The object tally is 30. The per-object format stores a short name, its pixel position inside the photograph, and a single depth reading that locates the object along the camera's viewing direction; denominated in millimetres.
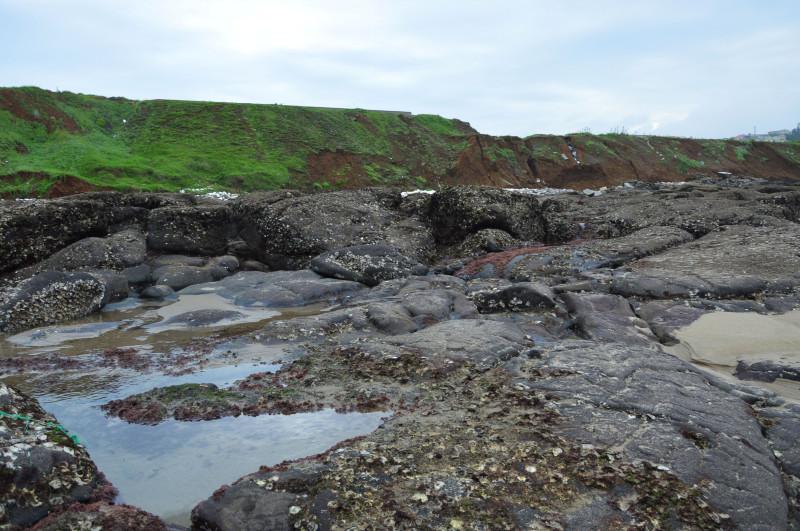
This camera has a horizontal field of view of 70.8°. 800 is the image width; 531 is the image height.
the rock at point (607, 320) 9258
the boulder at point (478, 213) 19281
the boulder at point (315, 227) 17859
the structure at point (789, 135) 186662
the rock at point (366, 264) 15258
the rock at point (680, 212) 18312
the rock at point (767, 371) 7445
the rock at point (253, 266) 17688
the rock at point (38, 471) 4465
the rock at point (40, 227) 14969
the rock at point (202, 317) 11516
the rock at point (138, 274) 15219
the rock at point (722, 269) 11086
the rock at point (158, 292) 14000
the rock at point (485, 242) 18219
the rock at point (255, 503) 4312
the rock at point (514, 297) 10883
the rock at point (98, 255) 15164
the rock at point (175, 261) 16786
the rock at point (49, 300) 11359
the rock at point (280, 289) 13414
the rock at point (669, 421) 4617
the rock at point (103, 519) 4176
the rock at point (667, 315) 9531
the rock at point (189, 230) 18125
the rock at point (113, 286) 13523
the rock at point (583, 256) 14367
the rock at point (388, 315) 9977
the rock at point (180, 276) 14930
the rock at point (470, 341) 8000
